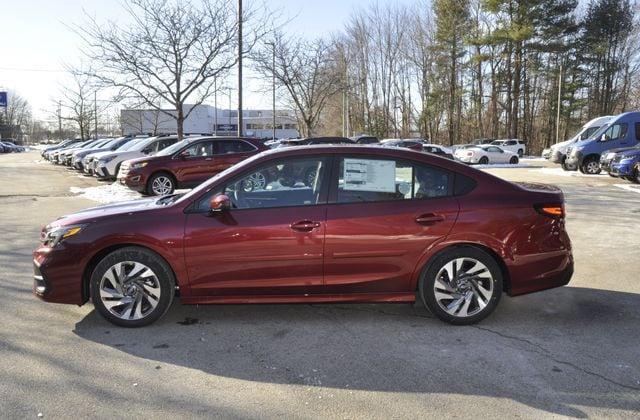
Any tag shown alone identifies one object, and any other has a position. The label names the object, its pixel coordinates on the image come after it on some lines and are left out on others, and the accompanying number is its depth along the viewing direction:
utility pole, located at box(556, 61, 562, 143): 49.55
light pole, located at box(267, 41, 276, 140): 27.17
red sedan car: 4.42
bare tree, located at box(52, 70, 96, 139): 47.22
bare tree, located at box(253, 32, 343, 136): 27.84
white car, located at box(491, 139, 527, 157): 44.94
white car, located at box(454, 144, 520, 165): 33.78
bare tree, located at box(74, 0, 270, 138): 18.66
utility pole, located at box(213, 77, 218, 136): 20.35
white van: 24.17
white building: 92.29
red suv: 14.14
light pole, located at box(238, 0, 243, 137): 18.31
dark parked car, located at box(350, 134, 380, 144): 30.30
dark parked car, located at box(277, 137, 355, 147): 18.47
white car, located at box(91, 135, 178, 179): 19.72
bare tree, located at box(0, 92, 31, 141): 93.69
